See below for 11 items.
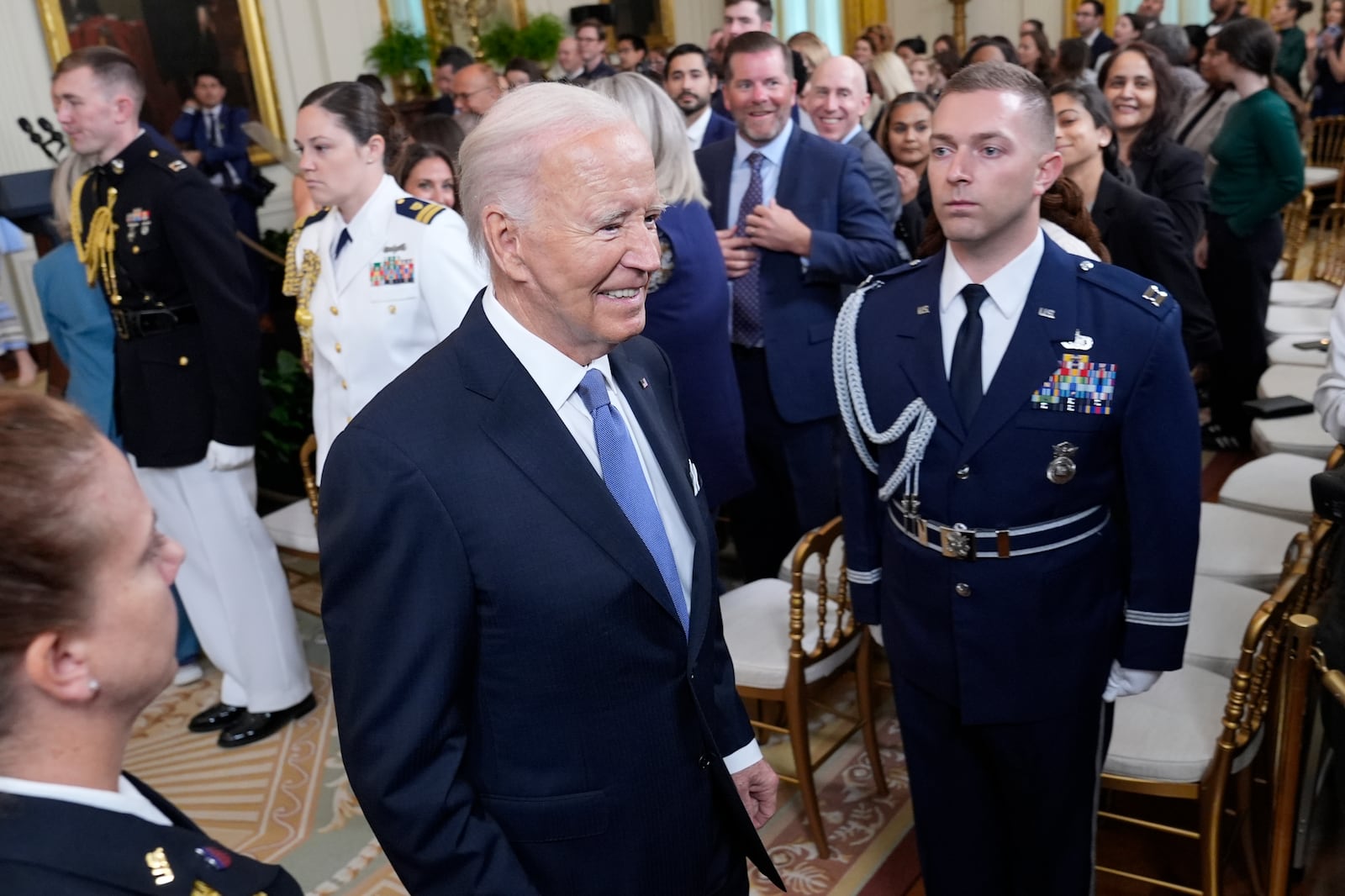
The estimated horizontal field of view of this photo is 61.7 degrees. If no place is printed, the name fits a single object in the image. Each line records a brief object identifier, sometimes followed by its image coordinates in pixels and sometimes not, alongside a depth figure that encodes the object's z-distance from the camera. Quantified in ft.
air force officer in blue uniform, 5.70
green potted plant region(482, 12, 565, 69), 31.55
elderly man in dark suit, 3.93
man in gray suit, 12.84
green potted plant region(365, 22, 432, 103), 29.30
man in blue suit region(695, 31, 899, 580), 10.14
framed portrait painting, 23.61
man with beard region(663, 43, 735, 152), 14.32
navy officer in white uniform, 8.21
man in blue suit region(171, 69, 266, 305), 24.22
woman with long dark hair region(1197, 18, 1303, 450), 14.25
